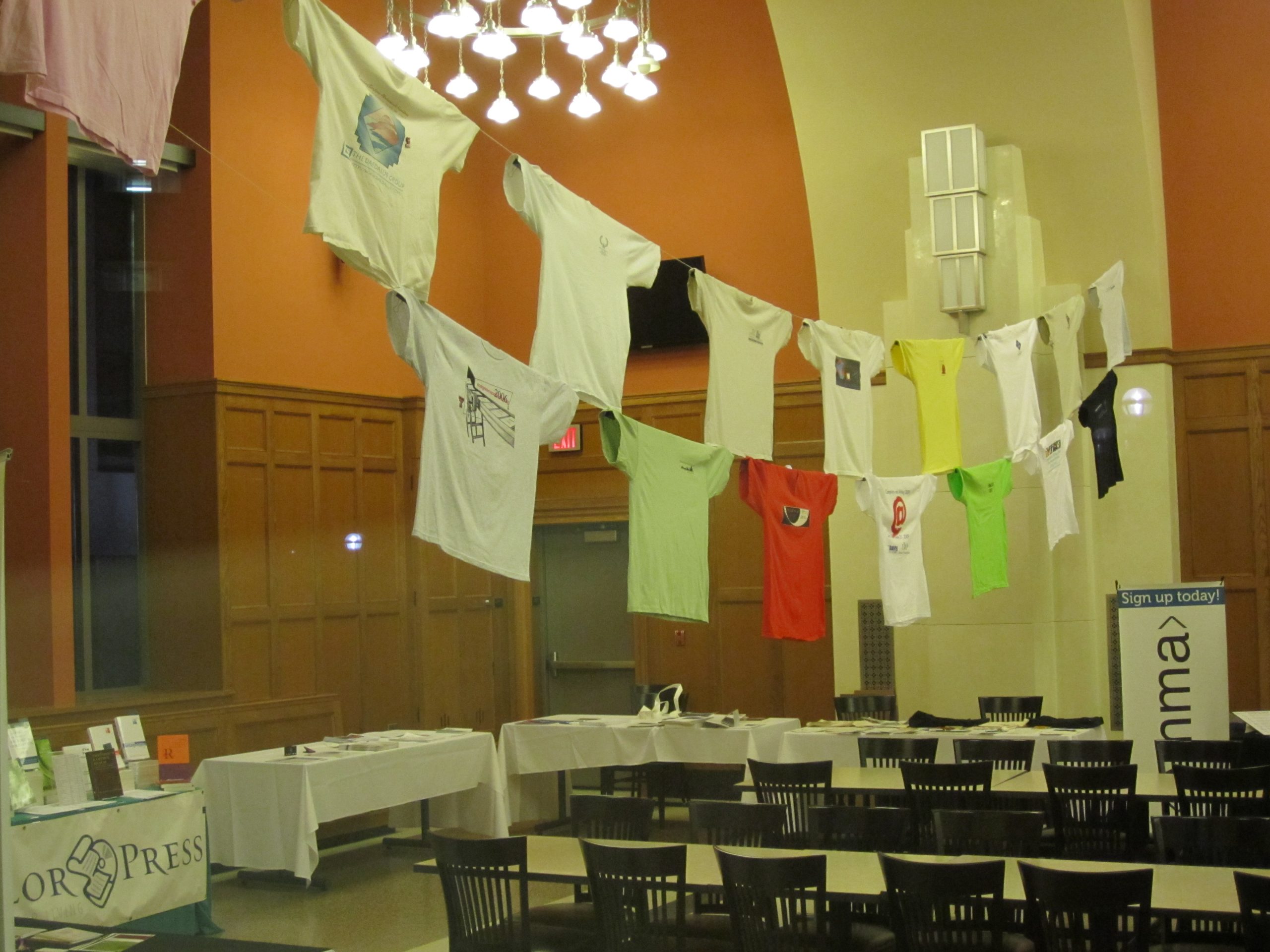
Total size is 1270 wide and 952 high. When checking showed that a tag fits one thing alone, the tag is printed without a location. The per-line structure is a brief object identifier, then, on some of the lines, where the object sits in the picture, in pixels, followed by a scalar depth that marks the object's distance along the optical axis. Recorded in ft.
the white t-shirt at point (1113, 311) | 28.66
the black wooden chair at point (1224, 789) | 19.04
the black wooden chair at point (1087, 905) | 12.65
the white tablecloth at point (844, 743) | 25.35
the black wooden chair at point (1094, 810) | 19.35
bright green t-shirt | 28.50
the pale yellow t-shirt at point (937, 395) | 28.17
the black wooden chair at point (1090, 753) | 21.86
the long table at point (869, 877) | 13.28
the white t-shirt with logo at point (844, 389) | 26.55
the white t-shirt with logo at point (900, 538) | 27.58
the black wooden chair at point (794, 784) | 20.76
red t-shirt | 25.20
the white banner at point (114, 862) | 18.99
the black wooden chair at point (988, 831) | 15.67
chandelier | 26.78
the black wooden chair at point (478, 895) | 15.25
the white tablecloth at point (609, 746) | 27.68
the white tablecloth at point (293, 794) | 23.25
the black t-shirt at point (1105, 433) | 29.30
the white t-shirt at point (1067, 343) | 29.09
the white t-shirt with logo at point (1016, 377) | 28.17
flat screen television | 37.40
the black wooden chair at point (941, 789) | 20.08
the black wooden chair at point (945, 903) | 13.32
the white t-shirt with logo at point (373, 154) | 14.06
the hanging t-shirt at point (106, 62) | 10.64
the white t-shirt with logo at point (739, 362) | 23.54
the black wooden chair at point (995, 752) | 23.98
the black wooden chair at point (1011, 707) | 29.48
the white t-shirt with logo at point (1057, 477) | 28.27
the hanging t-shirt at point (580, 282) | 18.37
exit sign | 38.40
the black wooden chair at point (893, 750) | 24.22
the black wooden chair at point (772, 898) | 13.74
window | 32.19
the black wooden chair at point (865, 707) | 30.14
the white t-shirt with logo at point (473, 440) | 15.58
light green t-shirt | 21.48
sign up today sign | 26.25
